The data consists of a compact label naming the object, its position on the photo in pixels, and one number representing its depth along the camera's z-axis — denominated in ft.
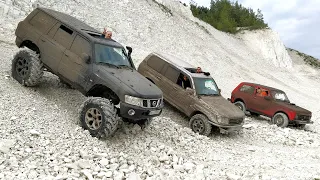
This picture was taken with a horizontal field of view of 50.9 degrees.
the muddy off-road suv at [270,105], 46.65
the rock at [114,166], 22.49
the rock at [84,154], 22.68
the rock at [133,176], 21.69
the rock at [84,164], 21.57
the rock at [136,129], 28.28
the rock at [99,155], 23.15
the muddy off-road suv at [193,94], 34.73
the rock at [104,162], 22.56
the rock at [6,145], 20.67
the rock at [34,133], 23.35
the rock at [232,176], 24.21
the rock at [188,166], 24.92
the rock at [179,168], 24.61
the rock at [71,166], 21.16
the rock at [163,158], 25.28
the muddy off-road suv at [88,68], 24.94
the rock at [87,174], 20.61
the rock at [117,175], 21.42
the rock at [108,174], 21.34
